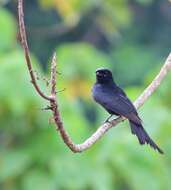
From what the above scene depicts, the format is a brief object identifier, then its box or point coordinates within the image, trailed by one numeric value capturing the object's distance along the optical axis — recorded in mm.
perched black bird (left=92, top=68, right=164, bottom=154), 11102
